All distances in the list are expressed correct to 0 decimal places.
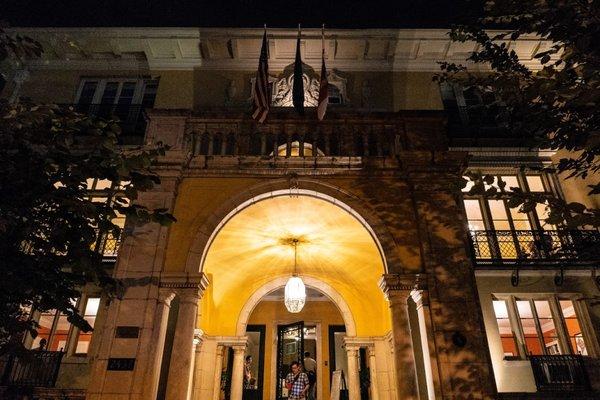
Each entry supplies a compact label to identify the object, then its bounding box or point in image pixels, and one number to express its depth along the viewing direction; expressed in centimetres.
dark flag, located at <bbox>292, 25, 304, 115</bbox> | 1058
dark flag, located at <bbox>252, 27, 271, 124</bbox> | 1042
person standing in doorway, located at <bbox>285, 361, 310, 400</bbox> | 1209
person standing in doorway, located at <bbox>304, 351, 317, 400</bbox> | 1645
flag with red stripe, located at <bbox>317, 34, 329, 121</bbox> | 1043
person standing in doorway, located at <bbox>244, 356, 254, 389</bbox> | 1783
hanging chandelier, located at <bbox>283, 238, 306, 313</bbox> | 1199
